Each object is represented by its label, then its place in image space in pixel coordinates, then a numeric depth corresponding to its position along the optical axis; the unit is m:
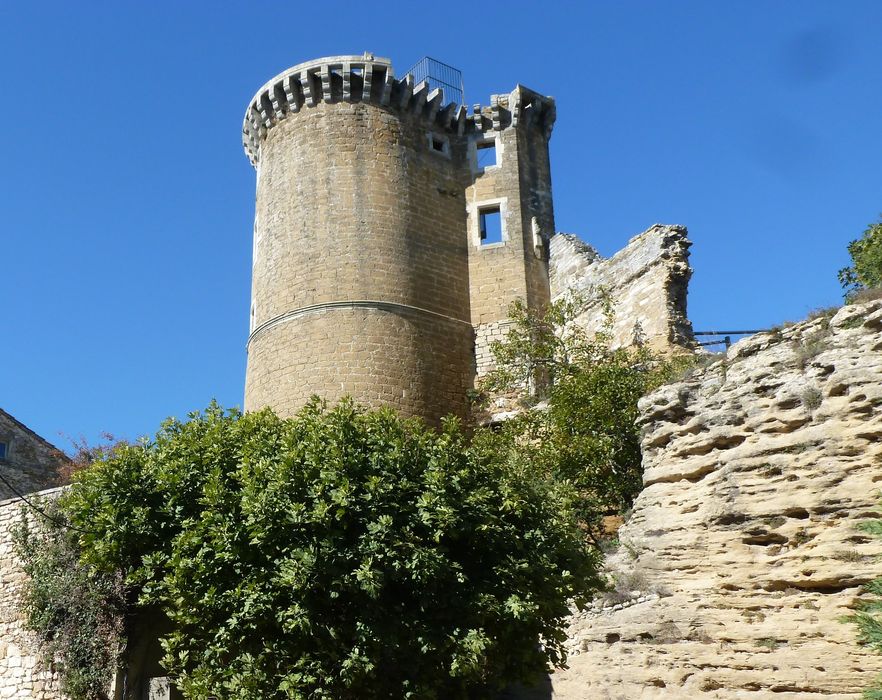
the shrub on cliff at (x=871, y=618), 9.09
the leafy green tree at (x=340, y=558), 10.86
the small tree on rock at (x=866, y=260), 22.28
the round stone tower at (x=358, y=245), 21.48
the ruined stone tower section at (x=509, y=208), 23.41
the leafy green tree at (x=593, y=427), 16.41
